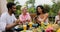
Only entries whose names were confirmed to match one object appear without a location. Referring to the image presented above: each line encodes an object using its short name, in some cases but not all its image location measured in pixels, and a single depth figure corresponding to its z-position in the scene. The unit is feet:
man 5.52
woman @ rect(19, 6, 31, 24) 5.49
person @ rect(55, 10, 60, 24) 5.24
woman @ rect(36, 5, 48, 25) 5.43
